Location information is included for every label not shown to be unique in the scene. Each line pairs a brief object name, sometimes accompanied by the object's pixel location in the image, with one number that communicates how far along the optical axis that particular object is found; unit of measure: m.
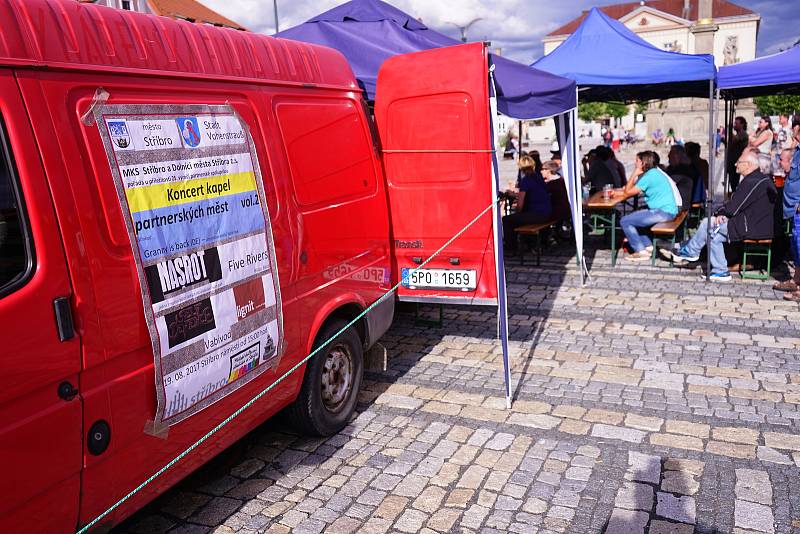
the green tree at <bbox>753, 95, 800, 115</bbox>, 48.92
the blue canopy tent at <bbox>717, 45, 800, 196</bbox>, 9.18
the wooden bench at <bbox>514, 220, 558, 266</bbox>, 9.70
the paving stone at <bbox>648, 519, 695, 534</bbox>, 3.55
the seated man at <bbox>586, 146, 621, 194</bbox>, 12.09
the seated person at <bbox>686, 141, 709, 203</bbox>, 11.91
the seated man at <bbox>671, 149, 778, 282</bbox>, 8.34
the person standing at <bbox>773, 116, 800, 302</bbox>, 7.60
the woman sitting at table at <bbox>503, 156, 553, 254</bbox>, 10.11
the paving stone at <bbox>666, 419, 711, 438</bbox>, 4.66
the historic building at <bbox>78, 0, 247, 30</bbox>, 28.79
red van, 2.52
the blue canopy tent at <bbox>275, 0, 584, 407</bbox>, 6.79
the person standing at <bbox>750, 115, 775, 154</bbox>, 13.11
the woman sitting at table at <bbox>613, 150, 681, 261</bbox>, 9.92
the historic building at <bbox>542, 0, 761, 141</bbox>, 87.44
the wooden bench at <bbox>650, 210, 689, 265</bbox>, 9.59
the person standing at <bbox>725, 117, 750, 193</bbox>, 14.03
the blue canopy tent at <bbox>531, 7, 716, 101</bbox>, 9.56
